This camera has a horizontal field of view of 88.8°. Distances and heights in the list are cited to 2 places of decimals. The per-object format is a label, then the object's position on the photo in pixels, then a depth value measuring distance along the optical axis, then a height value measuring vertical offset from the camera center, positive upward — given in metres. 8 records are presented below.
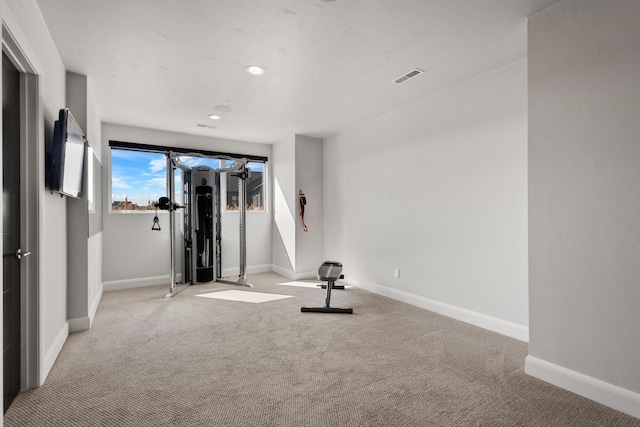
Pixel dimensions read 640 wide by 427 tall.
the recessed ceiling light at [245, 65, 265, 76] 3.01 +1.35
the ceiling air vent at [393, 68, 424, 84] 3.12 +1.34
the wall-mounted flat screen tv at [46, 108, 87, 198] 2.27 +0.43
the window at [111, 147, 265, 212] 4.99 +0.59
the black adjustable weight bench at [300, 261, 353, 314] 3.73 -0.85
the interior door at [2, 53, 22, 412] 1.93 -0.06
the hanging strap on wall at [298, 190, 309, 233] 5.54 +0.17
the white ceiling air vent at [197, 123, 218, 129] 4.93 +1.36
